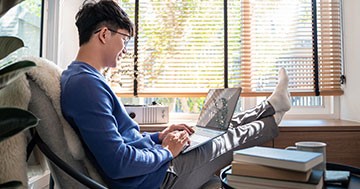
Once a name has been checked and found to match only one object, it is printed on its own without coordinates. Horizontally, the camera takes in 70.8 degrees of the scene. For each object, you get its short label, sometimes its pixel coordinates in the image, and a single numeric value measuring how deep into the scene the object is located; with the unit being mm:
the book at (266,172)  710
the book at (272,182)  708
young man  843
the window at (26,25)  1309
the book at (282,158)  692
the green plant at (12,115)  557
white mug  845
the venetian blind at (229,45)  2273
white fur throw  737
